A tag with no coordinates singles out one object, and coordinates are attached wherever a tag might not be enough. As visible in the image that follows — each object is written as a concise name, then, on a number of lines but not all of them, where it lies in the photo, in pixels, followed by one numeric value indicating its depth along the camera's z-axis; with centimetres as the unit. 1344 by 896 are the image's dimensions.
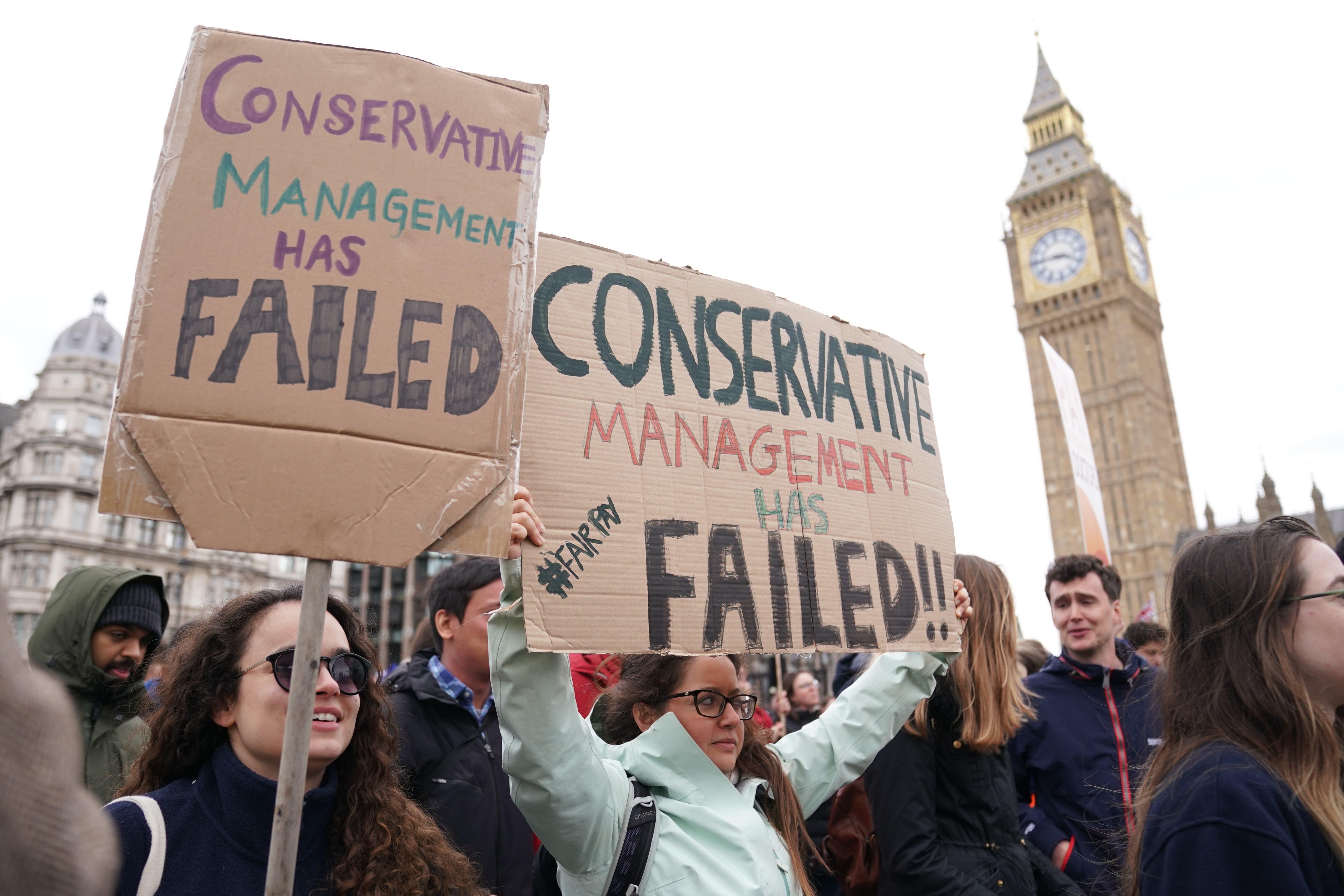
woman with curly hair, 181
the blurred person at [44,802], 73
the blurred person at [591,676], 409
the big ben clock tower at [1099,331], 5562
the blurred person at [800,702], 672
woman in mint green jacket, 202
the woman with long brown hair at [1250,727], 164
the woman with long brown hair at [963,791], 293
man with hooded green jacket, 324
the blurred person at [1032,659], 572
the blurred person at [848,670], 411
